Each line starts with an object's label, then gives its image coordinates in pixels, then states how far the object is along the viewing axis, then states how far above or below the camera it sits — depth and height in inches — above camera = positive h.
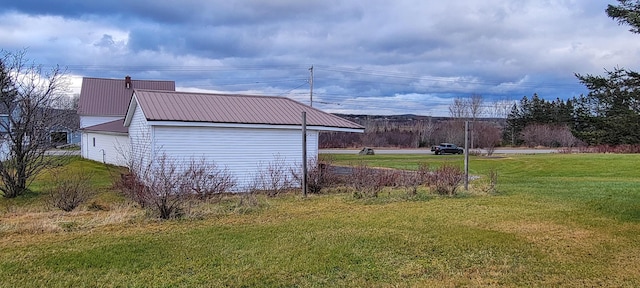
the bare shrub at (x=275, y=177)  550.0 -55.8
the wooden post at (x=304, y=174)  477.4 -42.6
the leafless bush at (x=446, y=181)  472.1 -49.0
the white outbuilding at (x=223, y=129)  545.0 +4.8
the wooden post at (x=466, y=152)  490.6 -19.2
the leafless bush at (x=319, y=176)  526.3 -50.5
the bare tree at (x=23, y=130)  536.7 +2.8
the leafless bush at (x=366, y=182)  458.3 -51.0
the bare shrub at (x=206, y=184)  412.8 -49.1
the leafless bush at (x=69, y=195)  394.3 -56.3
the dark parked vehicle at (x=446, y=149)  1764.3 -58.3
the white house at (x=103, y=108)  1042.1 +66.9
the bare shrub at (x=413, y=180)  474.5 -50.6
